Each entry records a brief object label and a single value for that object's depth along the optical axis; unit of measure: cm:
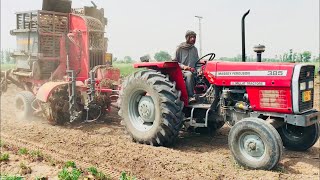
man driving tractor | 524
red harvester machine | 683
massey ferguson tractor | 408
